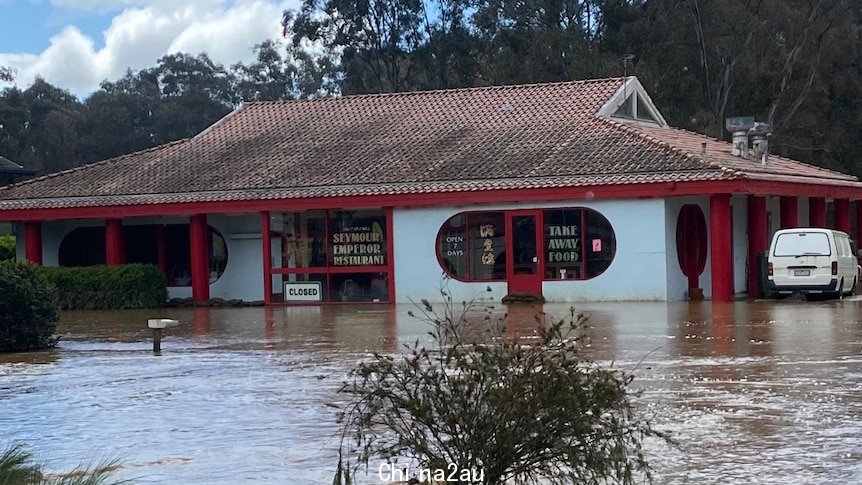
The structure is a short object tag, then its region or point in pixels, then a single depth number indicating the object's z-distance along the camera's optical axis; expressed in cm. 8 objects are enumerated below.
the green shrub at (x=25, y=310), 2144
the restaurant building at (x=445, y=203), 3175
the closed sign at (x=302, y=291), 3509
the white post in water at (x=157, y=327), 2000
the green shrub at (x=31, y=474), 841
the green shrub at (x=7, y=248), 4191
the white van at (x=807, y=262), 2948
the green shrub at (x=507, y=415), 735
